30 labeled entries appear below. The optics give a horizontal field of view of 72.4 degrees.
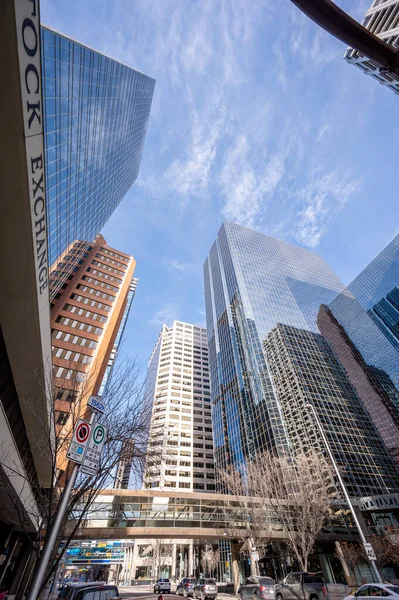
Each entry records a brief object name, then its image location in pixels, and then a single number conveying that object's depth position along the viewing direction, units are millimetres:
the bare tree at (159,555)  59969
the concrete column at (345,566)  32188
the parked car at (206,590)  21875
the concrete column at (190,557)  61578
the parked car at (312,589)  14344
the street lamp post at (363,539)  14703
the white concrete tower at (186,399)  78438
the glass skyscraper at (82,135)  22609
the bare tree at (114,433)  8398
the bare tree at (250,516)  26922
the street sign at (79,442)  4684
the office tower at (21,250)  5707
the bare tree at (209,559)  57438
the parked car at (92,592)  8312
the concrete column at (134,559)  71062
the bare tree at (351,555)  32375
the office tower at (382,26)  41694
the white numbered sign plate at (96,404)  5797
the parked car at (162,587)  28909
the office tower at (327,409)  57312
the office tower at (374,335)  101812
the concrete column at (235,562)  30641
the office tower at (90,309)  40062
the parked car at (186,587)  28312
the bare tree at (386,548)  28175
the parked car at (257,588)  15734
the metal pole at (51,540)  3660
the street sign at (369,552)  14225
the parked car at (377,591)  10088
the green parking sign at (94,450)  4930
